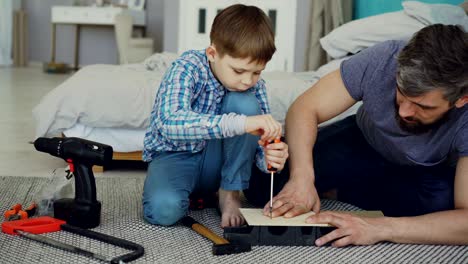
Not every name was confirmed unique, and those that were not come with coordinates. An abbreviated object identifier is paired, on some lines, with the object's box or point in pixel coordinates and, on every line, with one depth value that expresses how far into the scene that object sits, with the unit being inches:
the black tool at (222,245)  94.9
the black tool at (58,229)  92.1
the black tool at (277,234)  97.1
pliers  102.9
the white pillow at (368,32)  138.9
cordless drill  100.3
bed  130.0
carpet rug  93.5
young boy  97.3
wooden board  96.9
